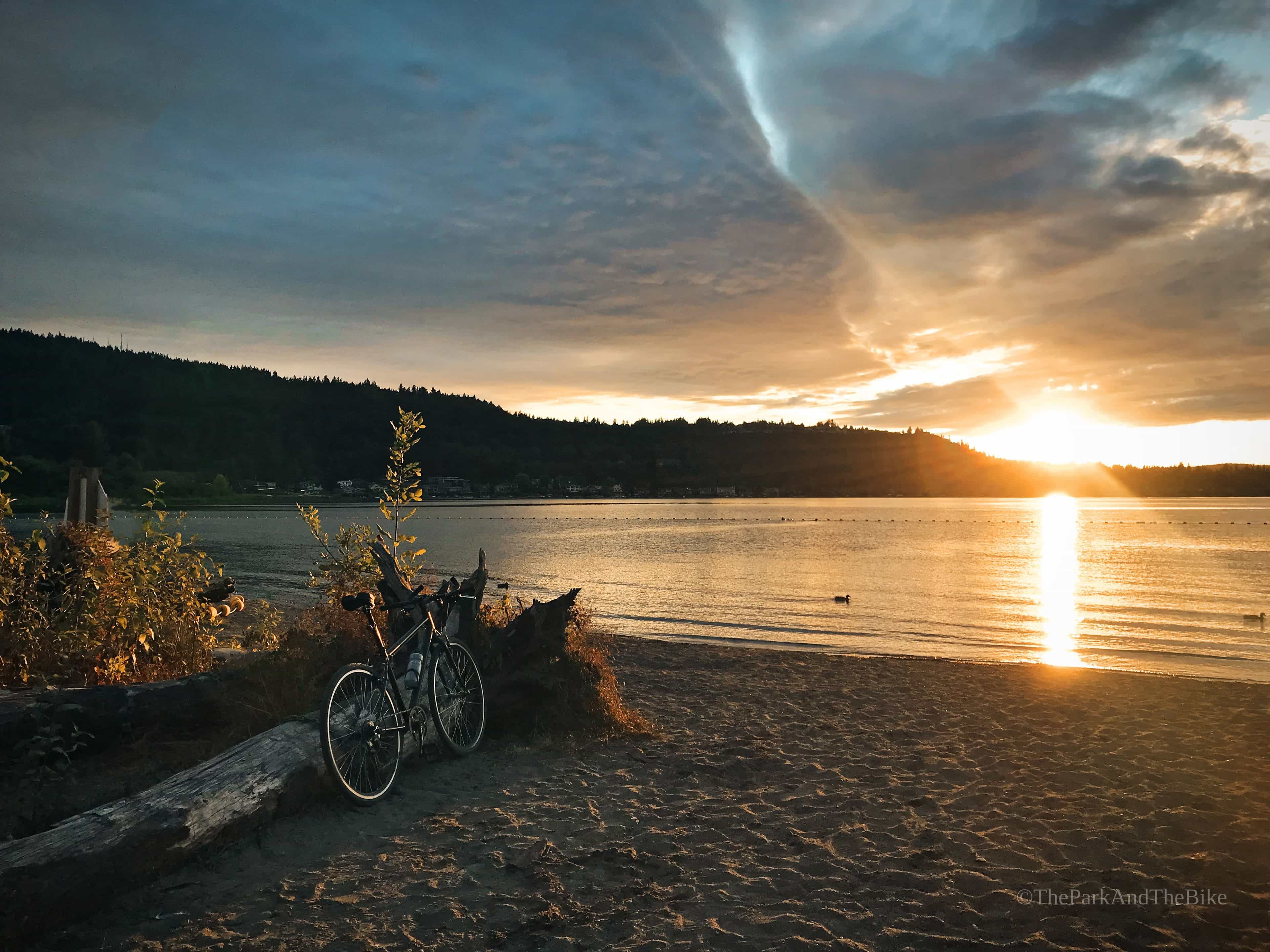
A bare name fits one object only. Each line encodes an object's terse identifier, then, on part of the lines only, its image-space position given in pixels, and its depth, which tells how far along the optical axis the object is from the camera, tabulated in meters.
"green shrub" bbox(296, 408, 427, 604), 9.21
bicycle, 5.45
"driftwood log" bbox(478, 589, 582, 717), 7.80
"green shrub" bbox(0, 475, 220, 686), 7.39
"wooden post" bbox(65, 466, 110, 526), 10.15
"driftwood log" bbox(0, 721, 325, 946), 3.74
